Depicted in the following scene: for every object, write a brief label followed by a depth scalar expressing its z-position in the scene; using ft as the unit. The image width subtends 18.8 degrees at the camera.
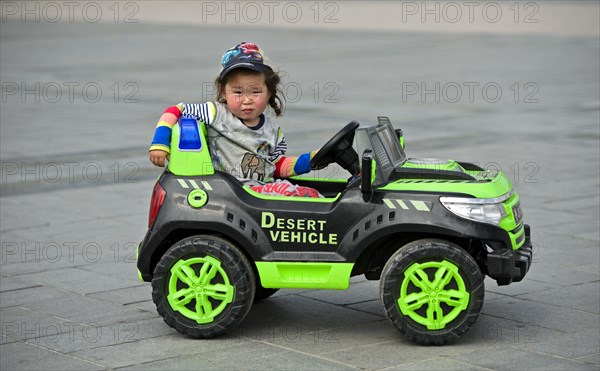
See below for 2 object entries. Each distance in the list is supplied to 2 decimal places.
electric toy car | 28.64
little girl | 30.52
